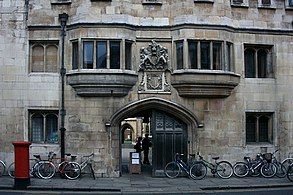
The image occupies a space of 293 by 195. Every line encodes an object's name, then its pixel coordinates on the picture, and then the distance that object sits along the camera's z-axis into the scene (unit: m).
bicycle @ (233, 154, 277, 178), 18.77
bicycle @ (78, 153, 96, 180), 18.00
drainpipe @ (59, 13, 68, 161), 18.36
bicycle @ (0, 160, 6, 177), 18.31
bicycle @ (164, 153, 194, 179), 18.30
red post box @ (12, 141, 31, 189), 15.37
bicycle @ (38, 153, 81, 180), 17.67
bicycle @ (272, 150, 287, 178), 18.92
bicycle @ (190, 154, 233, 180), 18.22
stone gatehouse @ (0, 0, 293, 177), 18.41
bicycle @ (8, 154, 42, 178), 17.77
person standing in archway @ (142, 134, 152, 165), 23.84
